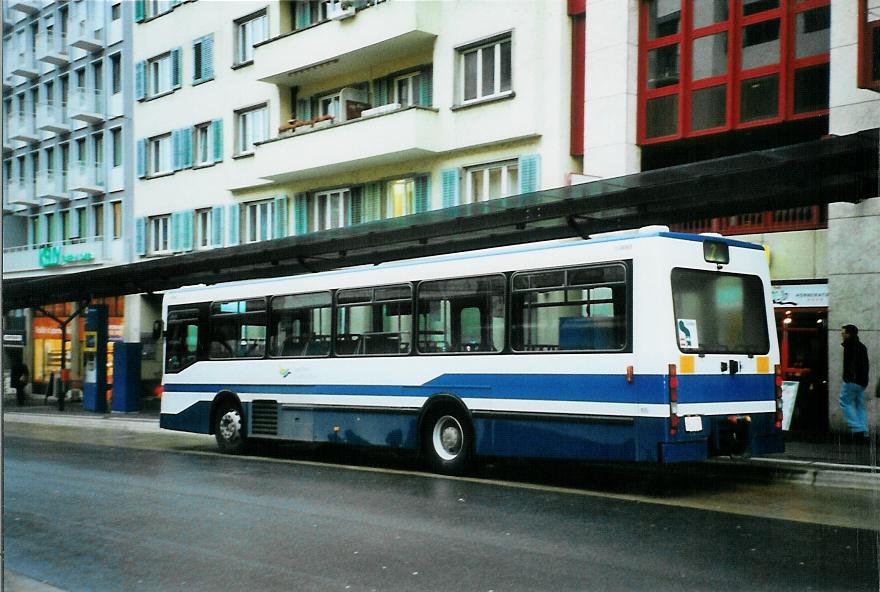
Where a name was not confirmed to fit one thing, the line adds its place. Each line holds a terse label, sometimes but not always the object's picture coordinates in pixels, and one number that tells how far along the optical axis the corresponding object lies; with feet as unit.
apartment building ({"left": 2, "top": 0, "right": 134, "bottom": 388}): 135.74
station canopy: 40.57
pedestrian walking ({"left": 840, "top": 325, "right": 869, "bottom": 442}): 49.73
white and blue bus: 36.47
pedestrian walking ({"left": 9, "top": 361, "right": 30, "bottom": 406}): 127.44
